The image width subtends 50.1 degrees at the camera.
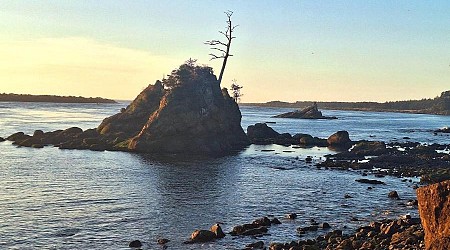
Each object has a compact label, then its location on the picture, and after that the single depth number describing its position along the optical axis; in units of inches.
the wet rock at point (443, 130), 5605.3
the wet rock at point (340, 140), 3720.0
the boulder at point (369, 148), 3107.8
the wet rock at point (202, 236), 1190.5
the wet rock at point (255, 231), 1252.5
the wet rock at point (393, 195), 1758.1
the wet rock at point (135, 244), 1139.6
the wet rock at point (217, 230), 1216.8
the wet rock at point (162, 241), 1172.1
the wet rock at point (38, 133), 3445.1
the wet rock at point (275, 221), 1349.7
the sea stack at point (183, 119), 3139.8
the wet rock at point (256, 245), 1129.4
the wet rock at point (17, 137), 3421.0
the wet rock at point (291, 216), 1419.8
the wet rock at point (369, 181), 2073.6
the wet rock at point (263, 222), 1327.5
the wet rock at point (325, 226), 1310.3
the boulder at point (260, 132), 4101.9
